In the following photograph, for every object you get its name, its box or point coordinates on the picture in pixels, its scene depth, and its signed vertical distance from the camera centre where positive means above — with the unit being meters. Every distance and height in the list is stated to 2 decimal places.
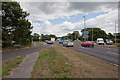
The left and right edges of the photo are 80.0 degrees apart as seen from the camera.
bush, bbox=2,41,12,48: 15.24 -0.91
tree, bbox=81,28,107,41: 57.11 +4.87
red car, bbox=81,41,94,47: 18.94 -1.06
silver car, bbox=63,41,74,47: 20.85 -1.18
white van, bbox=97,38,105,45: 28.09 -0.58
